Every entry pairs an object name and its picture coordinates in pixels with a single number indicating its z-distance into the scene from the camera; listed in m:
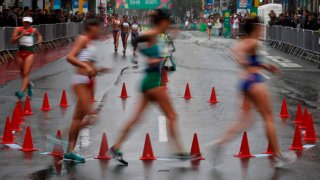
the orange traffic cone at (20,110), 13.63
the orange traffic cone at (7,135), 11.29
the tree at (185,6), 136.00
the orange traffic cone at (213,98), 16.88
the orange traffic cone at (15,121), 12.70
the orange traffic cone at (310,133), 11.78
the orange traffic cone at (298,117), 13.80
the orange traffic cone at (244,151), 10.20
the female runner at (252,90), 9.54
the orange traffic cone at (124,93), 17.61
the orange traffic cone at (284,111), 14.68
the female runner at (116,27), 34.09
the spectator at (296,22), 38.47
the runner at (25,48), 16.73
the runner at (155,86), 9.47
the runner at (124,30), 32.84
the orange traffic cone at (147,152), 9.98
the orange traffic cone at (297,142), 10.86
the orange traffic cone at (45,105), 15.38
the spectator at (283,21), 39.74
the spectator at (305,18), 34.42
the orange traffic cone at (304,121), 12.91
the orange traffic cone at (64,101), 16.03
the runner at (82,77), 9.62
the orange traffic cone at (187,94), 17.71
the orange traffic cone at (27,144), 10.66
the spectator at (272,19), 43.97
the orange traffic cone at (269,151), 10.14
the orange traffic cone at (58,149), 10.24
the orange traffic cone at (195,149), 9.96
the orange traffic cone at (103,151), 10.05
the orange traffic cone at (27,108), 14.76
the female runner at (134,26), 32.38
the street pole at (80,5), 70.36
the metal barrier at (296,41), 30.19
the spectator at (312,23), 31.91
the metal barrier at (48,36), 27.33
